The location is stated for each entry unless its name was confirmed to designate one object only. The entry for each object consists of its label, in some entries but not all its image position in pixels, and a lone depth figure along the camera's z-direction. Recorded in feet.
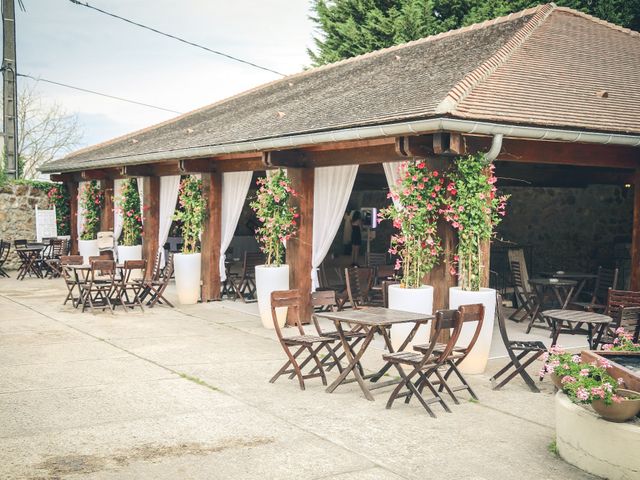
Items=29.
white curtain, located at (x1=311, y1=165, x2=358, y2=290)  33.22
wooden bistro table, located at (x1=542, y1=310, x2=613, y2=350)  22.66
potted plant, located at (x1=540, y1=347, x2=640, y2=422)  13.92
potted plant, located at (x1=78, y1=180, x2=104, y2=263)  54.60
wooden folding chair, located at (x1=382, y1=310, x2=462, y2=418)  18.74
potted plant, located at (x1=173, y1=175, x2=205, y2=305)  39.34
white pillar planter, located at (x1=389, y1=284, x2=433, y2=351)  24.47
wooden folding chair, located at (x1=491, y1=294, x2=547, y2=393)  20.98
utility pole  60.54
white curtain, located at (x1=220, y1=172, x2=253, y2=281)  39.01
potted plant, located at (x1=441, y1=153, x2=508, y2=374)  24.07
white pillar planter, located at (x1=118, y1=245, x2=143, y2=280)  46.91
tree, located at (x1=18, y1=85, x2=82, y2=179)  105.81
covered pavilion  25.02
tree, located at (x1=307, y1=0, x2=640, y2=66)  57.93
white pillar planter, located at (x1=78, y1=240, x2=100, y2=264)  54.13
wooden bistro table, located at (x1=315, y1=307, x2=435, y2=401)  20.01
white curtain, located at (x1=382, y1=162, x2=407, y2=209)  28.12
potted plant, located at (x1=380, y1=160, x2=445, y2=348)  24.59
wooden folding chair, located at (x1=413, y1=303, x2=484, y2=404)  19.70
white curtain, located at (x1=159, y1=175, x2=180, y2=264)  44.98
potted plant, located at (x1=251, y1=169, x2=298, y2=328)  32.50
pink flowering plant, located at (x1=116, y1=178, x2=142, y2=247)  48.11
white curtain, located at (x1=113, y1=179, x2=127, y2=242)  51.19
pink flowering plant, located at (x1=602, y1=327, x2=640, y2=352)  17.56
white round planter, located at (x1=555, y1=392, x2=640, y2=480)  13.82
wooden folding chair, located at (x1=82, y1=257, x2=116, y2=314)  35.17
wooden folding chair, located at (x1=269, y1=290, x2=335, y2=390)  21.24
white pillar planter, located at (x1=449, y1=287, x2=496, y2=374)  23.31
